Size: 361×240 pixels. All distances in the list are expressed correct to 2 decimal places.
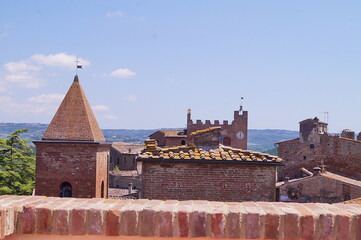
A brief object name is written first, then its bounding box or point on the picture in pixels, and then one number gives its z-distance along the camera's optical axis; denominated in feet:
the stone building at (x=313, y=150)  115.34
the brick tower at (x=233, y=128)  201.57
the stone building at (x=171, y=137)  203.82
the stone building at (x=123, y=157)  233.14
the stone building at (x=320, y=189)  84.53
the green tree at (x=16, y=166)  110.58
